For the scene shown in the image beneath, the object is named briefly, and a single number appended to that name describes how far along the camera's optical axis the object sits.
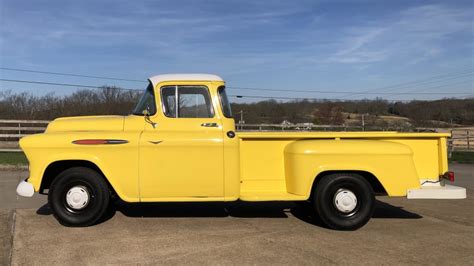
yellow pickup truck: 6.41
